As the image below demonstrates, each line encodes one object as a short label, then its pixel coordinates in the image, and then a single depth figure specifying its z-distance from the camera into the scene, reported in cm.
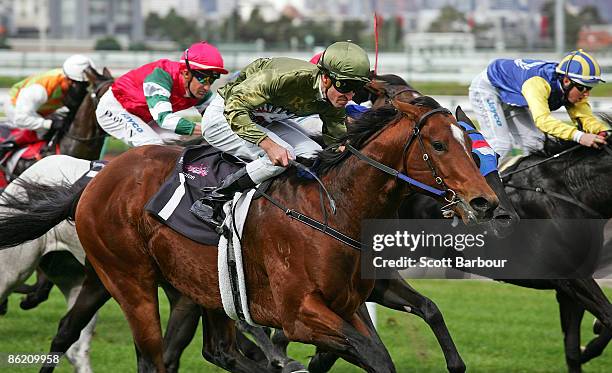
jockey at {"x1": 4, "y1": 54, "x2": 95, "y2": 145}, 1702
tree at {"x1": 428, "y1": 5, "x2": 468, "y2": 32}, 11656
